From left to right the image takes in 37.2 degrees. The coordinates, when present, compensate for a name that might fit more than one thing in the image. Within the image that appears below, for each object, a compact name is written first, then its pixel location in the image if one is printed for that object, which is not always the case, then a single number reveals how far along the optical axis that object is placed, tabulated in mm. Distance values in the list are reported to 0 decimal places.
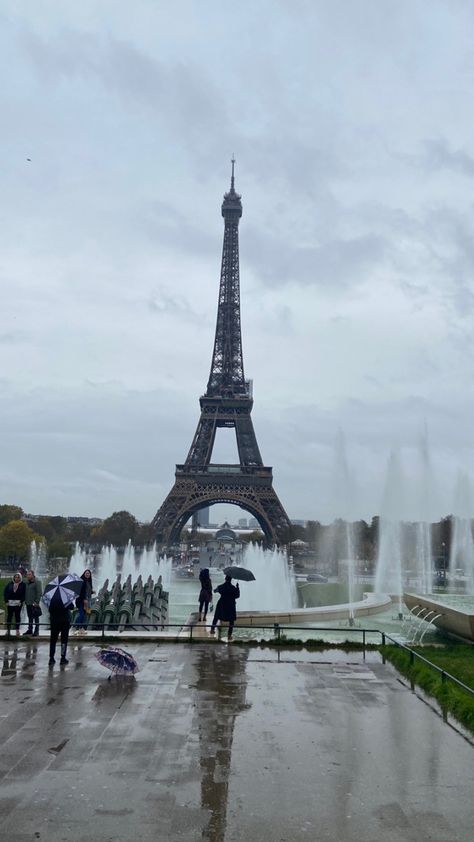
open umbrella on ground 11109
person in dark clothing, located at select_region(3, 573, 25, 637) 16062
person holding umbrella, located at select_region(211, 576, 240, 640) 15344
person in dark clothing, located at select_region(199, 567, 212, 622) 18770
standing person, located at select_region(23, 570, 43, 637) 16391
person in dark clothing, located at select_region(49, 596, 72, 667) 12578
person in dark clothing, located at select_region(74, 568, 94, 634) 16939
